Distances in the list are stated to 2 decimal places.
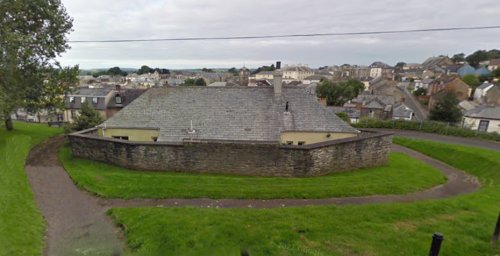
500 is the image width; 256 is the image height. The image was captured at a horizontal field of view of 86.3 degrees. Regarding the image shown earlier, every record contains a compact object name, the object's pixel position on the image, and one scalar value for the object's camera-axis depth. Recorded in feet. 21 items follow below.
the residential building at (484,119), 98.43
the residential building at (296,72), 473.67
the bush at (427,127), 75.41
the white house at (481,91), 171.56
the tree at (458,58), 437.79
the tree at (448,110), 105.09
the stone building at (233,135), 41.91
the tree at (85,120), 61.77
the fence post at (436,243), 14.03
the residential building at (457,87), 182.91
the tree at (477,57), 343.87
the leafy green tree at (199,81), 327.14
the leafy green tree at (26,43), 48.96
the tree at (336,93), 193.57
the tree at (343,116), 98.27
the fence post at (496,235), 20.97
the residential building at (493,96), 152.46
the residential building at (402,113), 129.80
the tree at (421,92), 225.58
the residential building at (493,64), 295.89
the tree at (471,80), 213.50
